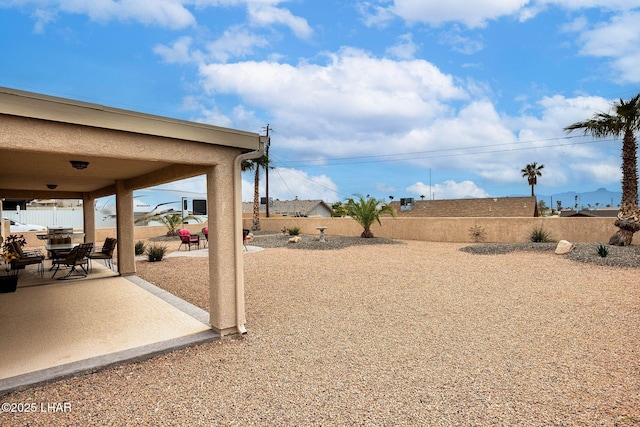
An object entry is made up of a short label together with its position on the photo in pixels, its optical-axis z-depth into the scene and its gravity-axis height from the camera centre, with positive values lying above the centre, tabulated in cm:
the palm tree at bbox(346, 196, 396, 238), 1889 +21
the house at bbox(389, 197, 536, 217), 3086 +33
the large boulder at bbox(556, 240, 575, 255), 1252 -137
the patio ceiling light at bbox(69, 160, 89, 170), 544 +87
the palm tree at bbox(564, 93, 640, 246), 1298 +191
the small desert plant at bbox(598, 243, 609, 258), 1129 -139
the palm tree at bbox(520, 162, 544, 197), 5097 +528
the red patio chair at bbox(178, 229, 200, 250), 1612 -93
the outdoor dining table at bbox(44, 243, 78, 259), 1109 -82
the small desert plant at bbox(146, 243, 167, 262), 1276 -127
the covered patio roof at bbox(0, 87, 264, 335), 355 +91
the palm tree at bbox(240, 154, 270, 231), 2761 +293
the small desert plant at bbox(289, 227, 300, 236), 2201 -103
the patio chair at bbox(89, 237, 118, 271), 1022 -91
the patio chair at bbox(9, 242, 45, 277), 923 -98
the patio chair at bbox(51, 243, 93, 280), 898 -94
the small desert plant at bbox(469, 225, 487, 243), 1770 -115
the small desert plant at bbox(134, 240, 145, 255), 1495 -125
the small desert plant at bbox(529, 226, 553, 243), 1559 -115
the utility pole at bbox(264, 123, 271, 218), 2989 +340
